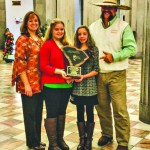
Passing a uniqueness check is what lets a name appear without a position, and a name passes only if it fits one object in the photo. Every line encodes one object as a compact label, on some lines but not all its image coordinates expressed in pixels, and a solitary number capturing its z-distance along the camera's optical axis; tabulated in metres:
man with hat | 3.76
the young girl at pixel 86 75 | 3.72
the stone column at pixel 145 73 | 5.10
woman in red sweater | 3.63
